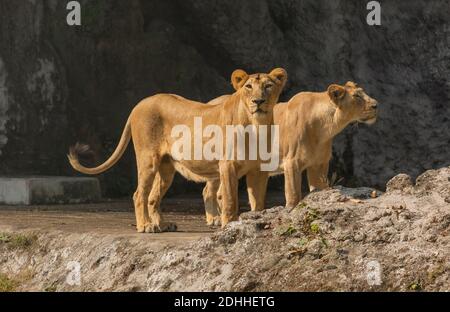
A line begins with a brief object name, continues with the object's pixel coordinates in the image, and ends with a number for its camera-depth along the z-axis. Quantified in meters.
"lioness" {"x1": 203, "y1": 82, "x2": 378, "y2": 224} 13.45
